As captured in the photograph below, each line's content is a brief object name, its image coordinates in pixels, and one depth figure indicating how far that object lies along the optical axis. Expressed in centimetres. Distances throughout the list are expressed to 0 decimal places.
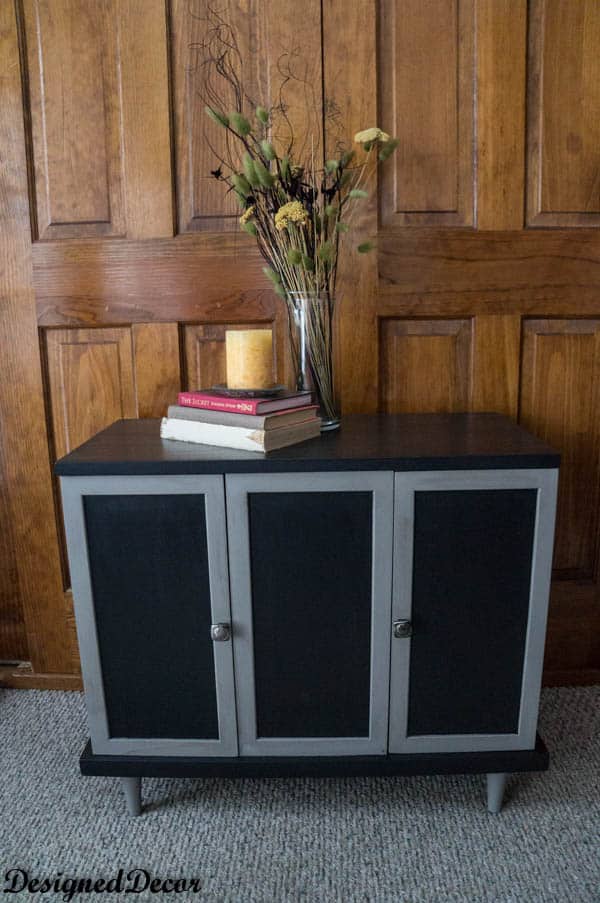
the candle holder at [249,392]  126
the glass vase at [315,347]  134
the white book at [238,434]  120
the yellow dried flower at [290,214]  126
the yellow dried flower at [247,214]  132
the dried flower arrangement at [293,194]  132
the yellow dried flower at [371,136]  131
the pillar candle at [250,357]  131
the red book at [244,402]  122
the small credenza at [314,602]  117
